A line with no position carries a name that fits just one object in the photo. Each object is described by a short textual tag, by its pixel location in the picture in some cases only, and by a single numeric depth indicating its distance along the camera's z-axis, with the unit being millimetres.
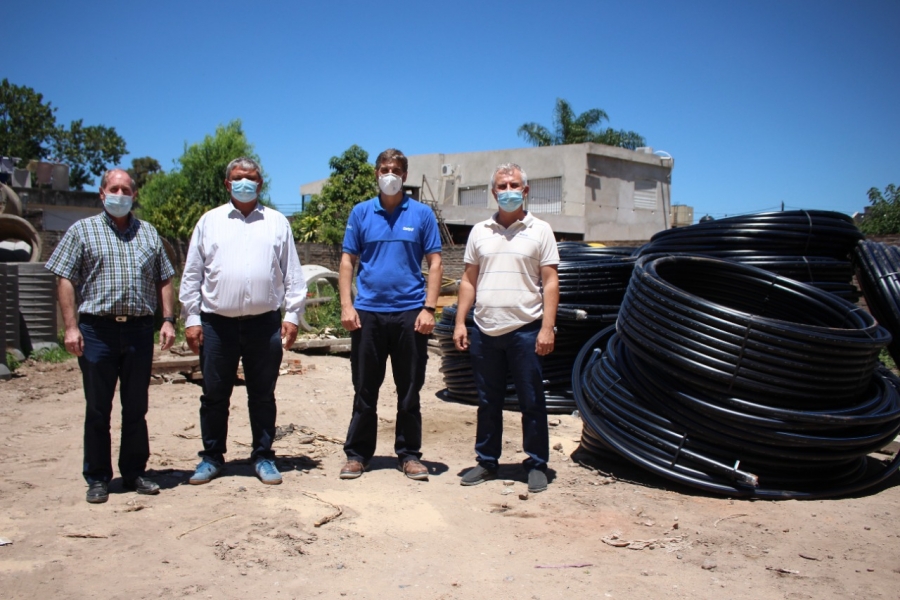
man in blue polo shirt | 4512
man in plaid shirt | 4035
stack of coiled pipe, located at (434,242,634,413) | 6781
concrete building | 29594
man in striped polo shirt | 4410
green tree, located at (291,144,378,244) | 24125
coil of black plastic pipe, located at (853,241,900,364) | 5824
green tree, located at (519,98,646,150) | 35250
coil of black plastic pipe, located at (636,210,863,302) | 5551
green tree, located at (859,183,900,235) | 18273
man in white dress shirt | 4309
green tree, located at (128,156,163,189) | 48097
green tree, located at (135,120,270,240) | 25594
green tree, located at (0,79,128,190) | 35781
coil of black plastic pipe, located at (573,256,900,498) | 4184
